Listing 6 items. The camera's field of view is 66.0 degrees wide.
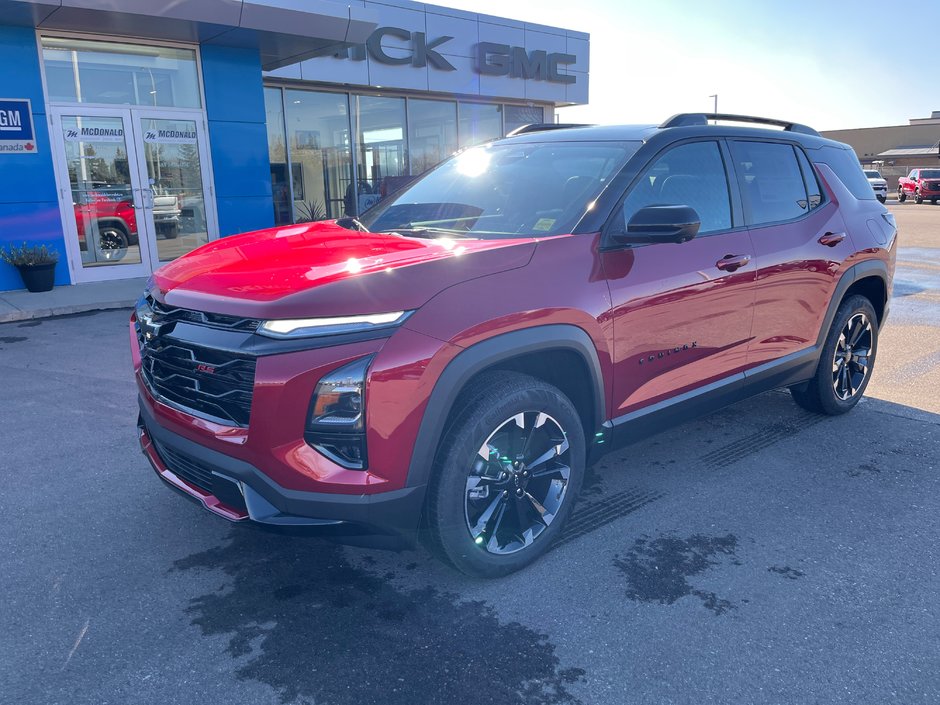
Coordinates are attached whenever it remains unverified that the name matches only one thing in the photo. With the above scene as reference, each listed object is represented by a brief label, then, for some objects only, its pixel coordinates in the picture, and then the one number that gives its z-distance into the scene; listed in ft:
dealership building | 33.24
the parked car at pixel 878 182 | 101.15
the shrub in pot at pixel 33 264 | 32.71
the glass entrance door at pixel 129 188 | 35.50
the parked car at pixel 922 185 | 116.06
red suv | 8.12
